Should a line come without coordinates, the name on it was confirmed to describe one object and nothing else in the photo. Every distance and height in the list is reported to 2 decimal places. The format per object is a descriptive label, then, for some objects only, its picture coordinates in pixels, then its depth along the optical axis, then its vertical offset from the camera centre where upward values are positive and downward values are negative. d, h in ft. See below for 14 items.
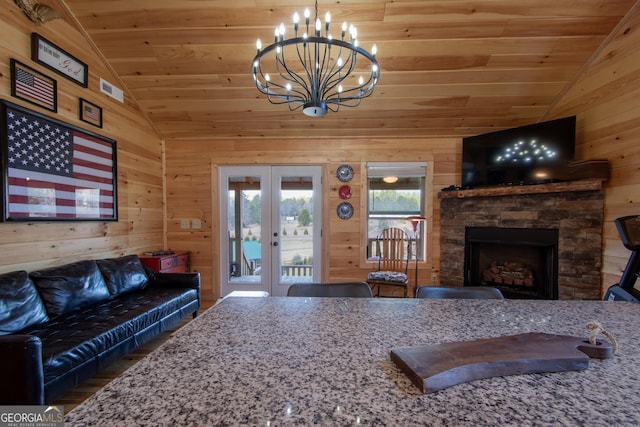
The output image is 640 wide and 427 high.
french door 13.76 -0.92
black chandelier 4.69 +2.79
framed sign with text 7.73 +4.45
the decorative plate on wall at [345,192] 13.43 +0.81
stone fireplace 9.46 -1.16
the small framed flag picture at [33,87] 7.22 +3.33
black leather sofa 4.82 -2.80
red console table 11.32 -2.33
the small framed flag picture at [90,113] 9.22 +3.25
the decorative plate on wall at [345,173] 13.43 +1.72
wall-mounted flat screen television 10.02 +2.19
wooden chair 12.84 -2.01
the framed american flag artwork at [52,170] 7.08 +1.12
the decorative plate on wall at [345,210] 13.46 -0.06
